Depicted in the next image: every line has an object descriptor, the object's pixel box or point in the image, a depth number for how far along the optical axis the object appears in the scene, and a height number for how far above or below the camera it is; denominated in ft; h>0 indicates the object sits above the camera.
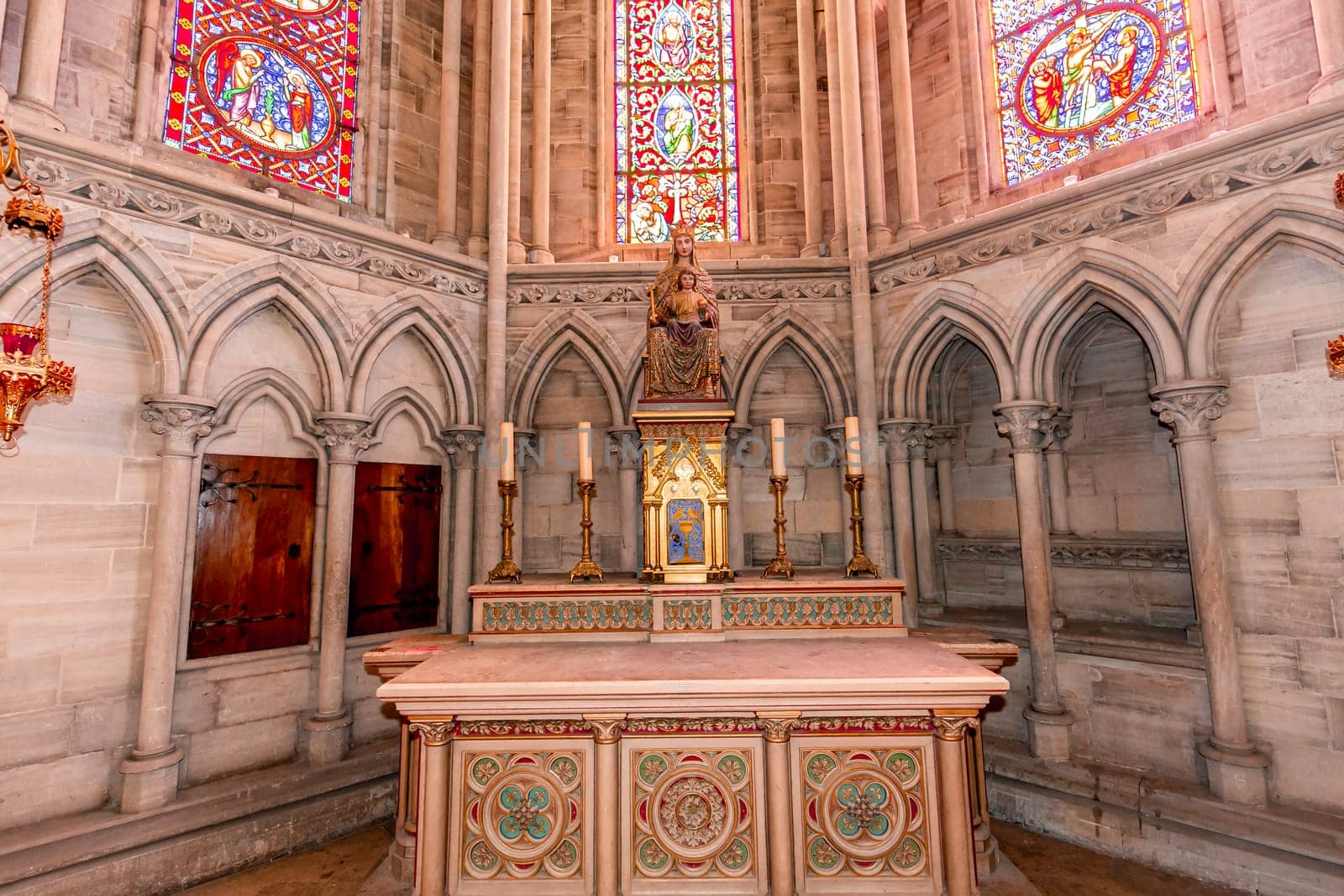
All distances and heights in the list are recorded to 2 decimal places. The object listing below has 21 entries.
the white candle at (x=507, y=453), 17.16 +1.98
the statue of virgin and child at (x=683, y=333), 17.56 +5.10
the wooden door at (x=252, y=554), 18.99 -0.56
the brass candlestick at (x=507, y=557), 17.25 -0.62
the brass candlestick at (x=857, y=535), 17.11 -0.17
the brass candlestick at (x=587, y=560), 17.26 -0.72
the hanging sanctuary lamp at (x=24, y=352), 12.91 +3.53
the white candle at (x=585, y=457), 17.15 +1.85
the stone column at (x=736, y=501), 24.67 +1.03
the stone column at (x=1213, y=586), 16.53 -1.56
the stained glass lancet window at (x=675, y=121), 29.14 +17.61
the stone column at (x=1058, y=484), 23.34 +1.43
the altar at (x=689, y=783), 12.35 -4.71
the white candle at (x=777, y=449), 17.10 +1.99
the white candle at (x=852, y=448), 17.20 +2.01
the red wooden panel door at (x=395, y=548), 22.12 -0.50
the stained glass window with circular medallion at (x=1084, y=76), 21.70 +15.09
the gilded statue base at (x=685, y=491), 16.92 +0.96
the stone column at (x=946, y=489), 26.73 +1.48
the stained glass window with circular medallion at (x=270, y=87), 21.61 +15.02
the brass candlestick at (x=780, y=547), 17.26 -0.44
